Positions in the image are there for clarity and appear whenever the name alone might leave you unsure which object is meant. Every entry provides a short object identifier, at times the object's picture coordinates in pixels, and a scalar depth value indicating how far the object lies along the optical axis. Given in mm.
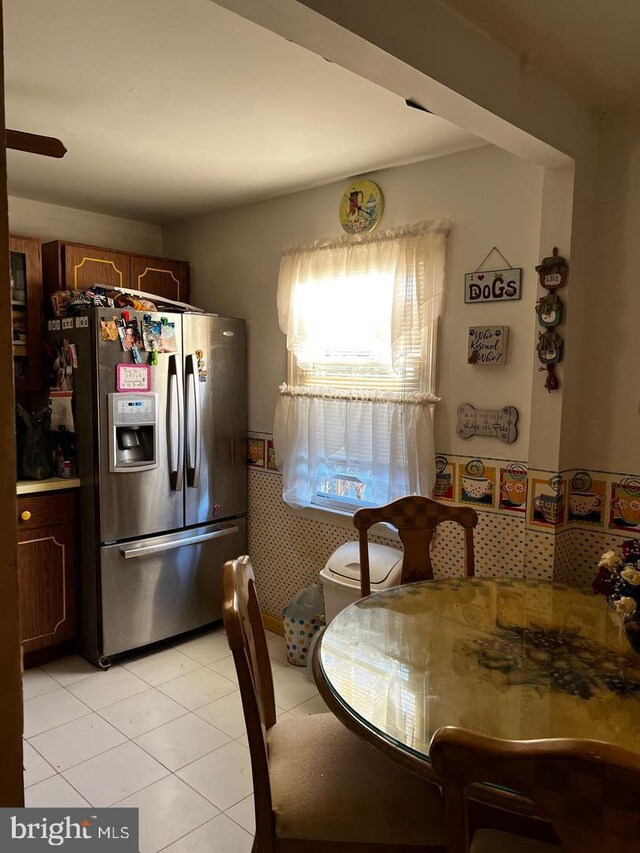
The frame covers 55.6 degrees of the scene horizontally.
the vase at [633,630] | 1460
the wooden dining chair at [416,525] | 2305
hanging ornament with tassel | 2275
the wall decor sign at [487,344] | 2527
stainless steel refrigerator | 3035
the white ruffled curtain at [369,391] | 2770
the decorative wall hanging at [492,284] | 2490
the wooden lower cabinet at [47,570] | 3008
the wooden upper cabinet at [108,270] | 3357
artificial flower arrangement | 1438
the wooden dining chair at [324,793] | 1344
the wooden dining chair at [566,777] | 758
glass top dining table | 1264
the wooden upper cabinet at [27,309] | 3270
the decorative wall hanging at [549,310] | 2268
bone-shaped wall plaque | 2525
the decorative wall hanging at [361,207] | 2943
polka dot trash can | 3143
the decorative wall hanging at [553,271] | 2254
